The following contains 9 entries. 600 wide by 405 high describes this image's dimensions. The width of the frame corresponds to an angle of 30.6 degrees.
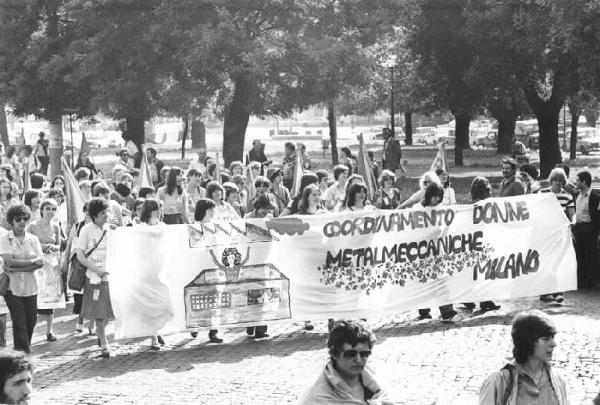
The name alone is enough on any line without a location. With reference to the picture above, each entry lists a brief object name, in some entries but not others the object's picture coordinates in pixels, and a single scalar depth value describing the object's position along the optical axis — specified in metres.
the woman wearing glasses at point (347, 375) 5.41
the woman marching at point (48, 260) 12.00
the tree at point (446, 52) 33.38
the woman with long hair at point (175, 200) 14.58
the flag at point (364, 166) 17.91
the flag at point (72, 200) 14.12
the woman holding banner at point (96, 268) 10.97
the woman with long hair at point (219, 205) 13.09
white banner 11.16
